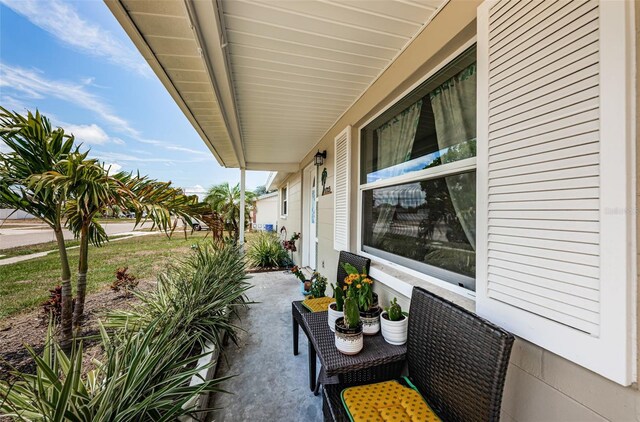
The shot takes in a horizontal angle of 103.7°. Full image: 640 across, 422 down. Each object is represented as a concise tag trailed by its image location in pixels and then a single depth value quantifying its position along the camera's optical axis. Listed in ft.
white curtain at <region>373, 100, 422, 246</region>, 6.97
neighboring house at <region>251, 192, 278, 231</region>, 58.85
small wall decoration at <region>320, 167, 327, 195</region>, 14.10
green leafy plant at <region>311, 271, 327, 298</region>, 9.90
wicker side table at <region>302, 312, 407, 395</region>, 4.93
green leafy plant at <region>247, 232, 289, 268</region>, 23.39
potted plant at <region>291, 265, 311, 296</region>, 12.22
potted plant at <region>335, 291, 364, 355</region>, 5.22
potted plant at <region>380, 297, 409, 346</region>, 5.56
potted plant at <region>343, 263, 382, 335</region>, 6.01
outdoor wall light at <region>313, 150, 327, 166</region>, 14.25
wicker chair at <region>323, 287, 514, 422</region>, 3.29
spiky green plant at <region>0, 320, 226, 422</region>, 3.75
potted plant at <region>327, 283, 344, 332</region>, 6.26
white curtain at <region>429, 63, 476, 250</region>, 4.97
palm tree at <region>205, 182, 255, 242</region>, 26.10
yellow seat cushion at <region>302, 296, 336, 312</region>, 8.25
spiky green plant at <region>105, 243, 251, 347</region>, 7.47
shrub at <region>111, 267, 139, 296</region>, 14.39
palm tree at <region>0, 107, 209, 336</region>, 7.22
